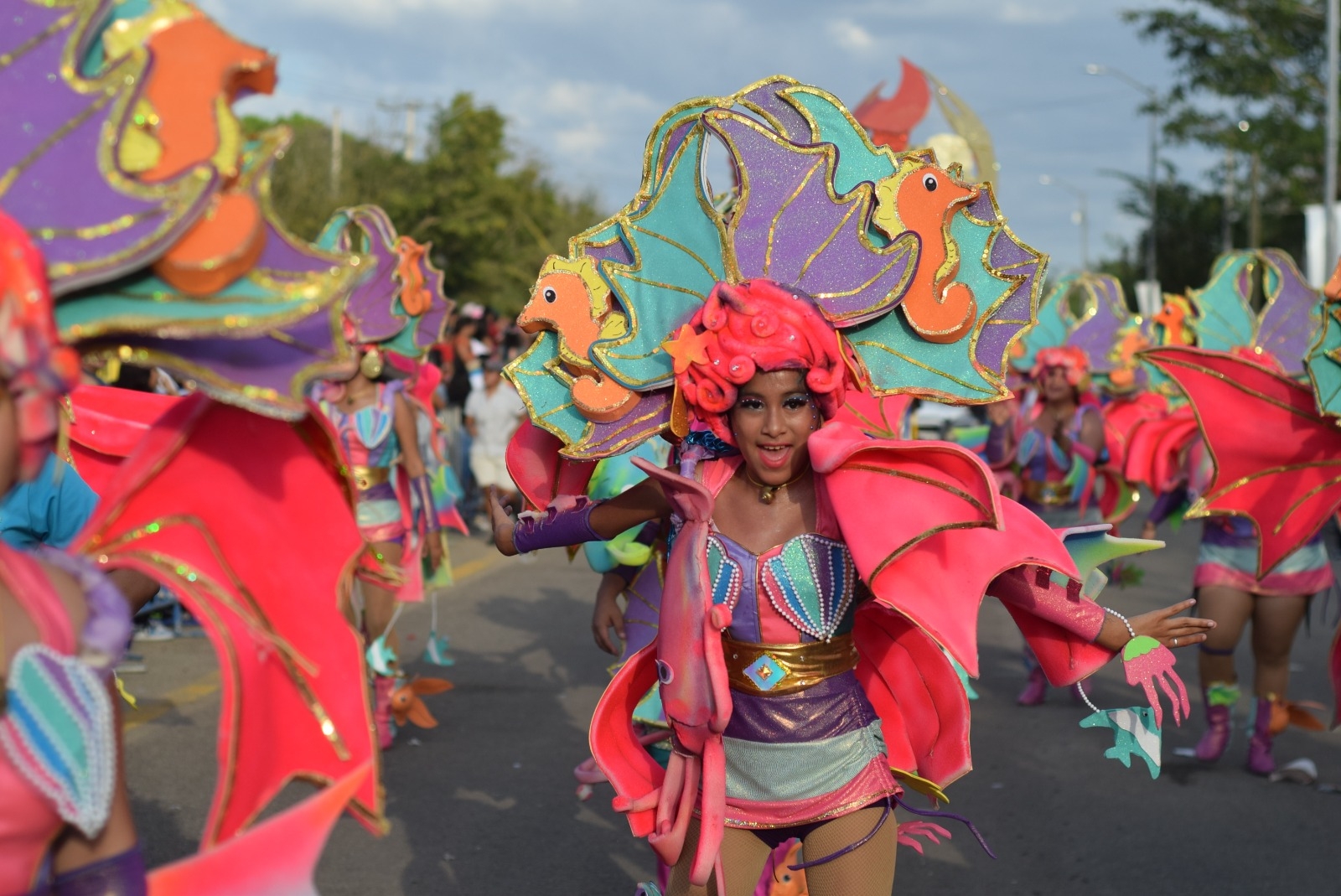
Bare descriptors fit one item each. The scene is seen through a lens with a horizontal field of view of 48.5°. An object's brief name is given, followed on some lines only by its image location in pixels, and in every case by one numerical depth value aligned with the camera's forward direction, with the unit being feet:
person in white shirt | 49.47
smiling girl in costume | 11.41
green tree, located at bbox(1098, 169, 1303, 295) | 135.13
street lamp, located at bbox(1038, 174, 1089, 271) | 222.89
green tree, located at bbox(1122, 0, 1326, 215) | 95.50
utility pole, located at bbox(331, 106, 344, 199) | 102.06
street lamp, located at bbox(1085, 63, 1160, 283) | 108.19
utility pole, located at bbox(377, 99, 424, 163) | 119.55
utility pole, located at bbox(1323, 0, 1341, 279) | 75.25
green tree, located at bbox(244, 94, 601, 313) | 101.04
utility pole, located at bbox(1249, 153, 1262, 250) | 110.93
